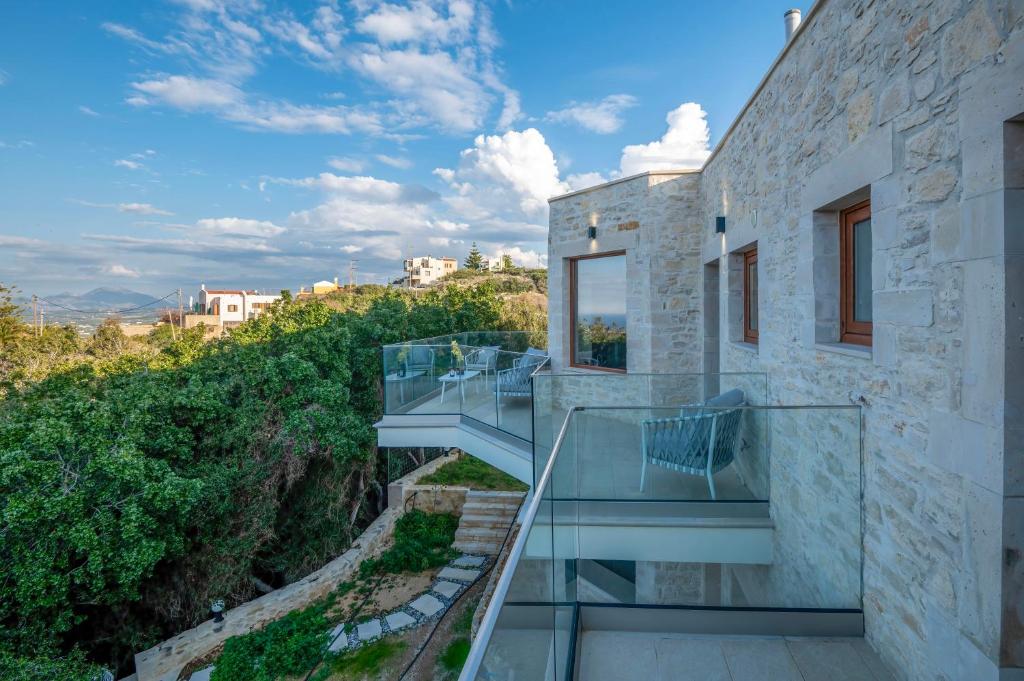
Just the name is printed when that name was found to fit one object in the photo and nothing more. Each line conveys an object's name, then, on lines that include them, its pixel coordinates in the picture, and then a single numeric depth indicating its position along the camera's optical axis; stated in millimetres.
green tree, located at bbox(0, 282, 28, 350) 17703
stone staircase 8516
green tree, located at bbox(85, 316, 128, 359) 17573
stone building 1679
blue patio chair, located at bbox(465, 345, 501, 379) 7165
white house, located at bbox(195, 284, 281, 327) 44812
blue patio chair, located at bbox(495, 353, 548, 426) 6641
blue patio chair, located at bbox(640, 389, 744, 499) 3723
